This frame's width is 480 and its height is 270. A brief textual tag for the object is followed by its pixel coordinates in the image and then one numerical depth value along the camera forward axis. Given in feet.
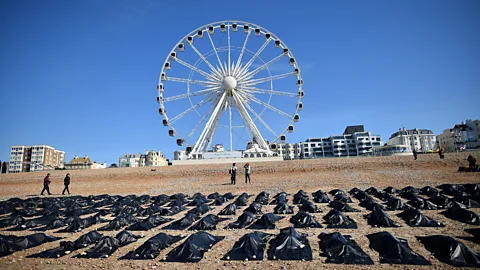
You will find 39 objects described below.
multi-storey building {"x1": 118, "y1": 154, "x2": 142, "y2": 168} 398.15
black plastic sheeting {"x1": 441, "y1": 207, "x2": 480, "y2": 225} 38.06
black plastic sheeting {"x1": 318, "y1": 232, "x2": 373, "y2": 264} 26.45
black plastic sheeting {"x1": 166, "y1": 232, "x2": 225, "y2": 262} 28.63
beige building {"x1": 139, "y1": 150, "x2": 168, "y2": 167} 390.42
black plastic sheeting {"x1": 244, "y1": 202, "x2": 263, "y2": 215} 49.04
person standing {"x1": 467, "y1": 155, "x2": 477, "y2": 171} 85.58
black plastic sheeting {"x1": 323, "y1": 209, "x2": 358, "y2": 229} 39.22
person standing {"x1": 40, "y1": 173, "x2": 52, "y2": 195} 86.22
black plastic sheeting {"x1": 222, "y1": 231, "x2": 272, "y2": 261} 28.50
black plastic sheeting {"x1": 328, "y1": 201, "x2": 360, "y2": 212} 49.41
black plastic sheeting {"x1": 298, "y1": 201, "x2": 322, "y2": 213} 50.24
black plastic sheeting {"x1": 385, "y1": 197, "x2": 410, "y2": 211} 49.32
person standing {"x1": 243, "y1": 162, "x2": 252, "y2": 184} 89.81
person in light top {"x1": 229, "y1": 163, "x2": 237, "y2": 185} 89.25
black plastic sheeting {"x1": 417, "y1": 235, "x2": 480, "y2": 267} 24.71
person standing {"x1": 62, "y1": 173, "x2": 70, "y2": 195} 87.07
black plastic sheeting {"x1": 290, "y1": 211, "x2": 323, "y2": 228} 40.52
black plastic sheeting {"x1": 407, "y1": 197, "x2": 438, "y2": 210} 48.57
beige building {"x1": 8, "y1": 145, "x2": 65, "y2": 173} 463.66
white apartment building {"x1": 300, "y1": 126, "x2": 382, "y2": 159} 386.93
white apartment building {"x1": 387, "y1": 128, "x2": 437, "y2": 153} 359.11
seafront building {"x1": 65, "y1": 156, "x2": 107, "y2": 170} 379.55
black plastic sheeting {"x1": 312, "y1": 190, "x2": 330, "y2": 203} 60.25
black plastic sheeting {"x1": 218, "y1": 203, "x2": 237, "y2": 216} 50.70
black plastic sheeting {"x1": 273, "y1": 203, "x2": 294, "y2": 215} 49.90
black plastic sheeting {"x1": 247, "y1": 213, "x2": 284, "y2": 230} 40.45
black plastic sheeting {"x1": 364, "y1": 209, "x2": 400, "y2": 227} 39.04
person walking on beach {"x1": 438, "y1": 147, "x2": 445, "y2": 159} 103.59
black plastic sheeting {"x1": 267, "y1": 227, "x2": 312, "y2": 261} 28.07
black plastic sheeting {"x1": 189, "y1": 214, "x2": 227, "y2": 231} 41.28
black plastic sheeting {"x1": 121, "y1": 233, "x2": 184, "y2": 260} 29.73
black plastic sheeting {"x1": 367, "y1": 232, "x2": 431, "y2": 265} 25.72
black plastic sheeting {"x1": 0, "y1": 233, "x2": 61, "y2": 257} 32.15
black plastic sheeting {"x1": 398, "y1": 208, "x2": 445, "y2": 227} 38.17
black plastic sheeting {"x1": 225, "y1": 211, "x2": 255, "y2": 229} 41.63
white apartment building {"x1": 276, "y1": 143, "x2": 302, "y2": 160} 430.41
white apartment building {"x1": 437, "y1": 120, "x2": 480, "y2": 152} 291.17
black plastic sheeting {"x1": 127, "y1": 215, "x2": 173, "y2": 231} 42.11
